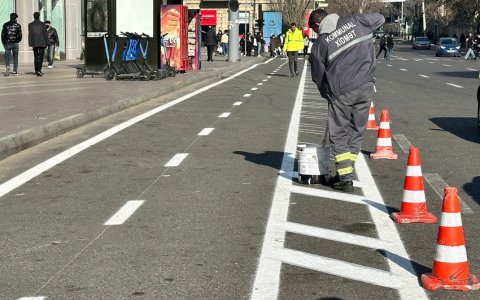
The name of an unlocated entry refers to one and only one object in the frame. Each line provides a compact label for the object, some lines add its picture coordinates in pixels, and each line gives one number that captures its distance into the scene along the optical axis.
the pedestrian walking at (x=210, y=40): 48.62
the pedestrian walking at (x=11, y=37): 27.55
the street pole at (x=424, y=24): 139.12
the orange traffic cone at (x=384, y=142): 11.40
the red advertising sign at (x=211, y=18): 104.38
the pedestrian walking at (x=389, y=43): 59.27
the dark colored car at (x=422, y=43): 95.44
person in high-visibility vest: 32.00
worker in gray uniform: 9.12
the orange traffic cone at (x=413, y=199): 7.46
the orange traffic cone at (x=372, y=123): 14.90
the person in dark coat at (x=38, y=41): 28.33
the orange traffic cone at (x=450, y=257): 5.44
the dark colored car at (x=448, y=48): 71.62
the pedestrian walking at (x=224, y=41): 59.91
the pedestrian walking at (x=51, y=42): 35.06
